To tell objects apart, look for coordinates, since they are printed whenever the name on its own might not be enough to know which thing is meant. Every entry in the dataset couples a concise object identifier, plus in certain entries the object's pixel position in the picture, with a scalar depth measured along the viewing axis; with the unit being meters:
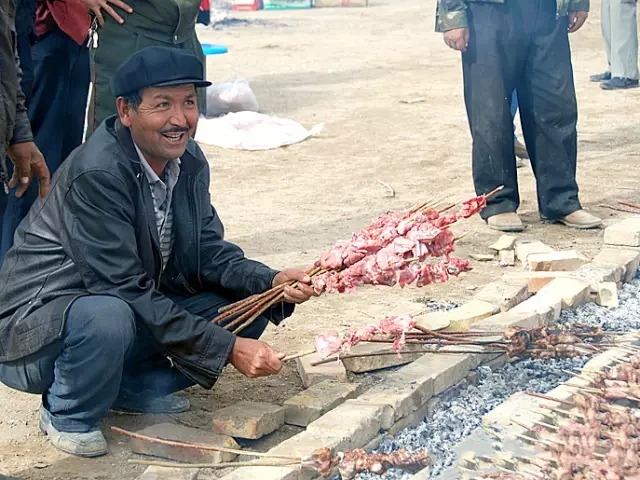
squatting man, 3.93
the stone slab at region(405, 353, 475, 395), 4.16
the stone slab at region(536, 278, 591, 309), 5.06
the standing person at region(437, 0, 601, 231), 6.66
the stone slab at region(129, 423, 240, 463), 3.83
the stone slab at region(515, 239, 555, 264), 6.05
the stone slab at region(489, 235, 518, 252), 6.30
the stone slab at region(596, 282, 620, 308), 5.20
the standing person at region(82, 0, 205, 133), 5.06
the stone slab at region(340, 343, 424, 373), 4.41
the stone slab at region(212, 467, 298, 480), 3.39
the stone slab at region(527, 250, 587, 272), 5.69
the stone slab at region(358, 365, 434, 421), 3.90
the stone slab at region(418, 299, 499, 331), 4.75
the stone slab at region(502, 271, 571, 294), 5.44
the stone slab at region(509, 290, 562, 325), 4.83
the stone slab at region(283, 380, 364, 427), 4.09
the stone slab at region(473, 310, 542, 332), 4.61
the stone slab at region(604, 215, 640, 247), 5.87
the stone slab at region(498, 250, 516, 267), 6.19
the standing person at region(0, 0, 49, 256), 3.76
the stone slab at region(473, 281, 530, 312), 5.07
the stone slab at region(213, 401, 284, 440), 3.98
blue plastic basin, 10.73
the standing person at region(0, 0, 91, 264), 5.35
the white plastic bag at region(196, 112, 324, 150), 9.58
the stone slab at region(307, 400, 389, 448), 3.67
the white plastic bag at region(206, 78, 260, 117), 10.42
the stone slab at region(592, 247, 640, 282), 5.58
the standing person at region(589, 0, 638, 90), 11.82
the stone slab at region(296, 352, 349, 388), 4.47
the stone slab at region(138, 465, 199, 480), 3.55
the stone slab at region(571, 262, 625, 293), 5.31
